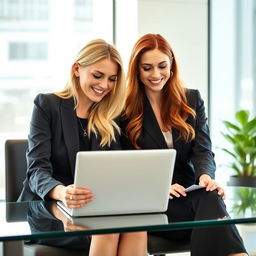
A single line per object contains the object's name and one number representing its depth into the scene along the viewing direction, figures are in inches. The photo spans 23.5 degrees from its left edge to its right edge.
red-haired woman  113.7
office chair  107.7
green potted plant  214.7
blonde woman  103.7
